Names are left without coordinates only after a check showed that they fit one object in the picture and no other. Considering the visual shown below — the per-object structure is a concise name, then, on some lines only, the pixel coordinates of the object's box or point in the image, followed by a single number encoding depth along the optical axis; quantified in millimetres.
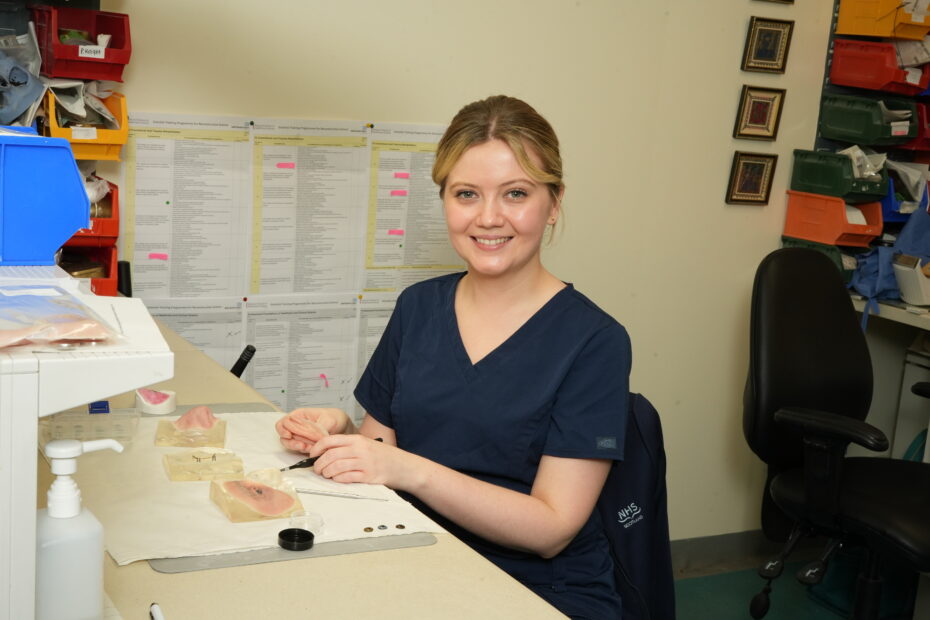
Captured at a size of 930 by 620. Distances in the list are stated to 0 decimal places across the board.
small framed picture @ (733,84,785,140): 3082
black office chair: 2287
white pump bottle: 840
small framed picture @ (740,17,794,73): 3035
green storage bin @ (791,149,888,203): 3023
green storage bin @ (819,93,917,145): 3035
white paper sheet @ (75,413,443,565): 1139
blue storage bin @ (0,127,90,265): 1043
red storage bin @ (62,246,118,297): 2074
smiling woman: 1441
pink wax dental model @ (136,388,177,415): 1577
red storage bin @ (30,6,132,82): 1999
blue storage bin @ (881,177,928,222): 3154
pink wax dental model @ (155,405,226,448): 1446
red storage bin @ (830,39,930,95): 3025
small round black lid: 1149
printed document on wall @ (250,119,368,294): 2471
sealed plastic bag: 806
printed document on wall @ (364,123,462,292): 2607
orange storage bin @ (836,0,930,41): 2998
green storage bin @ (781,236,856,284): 3080
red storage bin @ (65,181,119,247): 2102
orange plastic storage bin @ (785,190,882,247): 3047
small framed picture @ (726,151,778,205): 3119
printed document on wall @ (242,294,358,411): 2562
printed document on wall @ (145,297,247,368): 2418
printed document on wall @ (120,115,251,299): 2314
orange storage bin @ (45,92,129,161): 2066
